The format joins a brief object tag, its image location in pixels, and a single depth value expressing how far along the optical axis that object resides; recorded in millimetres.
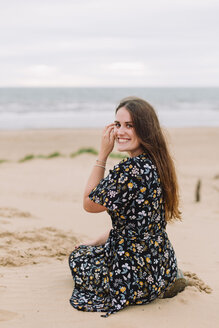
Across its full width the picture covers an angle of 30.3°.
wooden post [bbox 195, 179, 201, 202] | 7661
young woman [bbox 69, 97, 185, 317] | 2963
